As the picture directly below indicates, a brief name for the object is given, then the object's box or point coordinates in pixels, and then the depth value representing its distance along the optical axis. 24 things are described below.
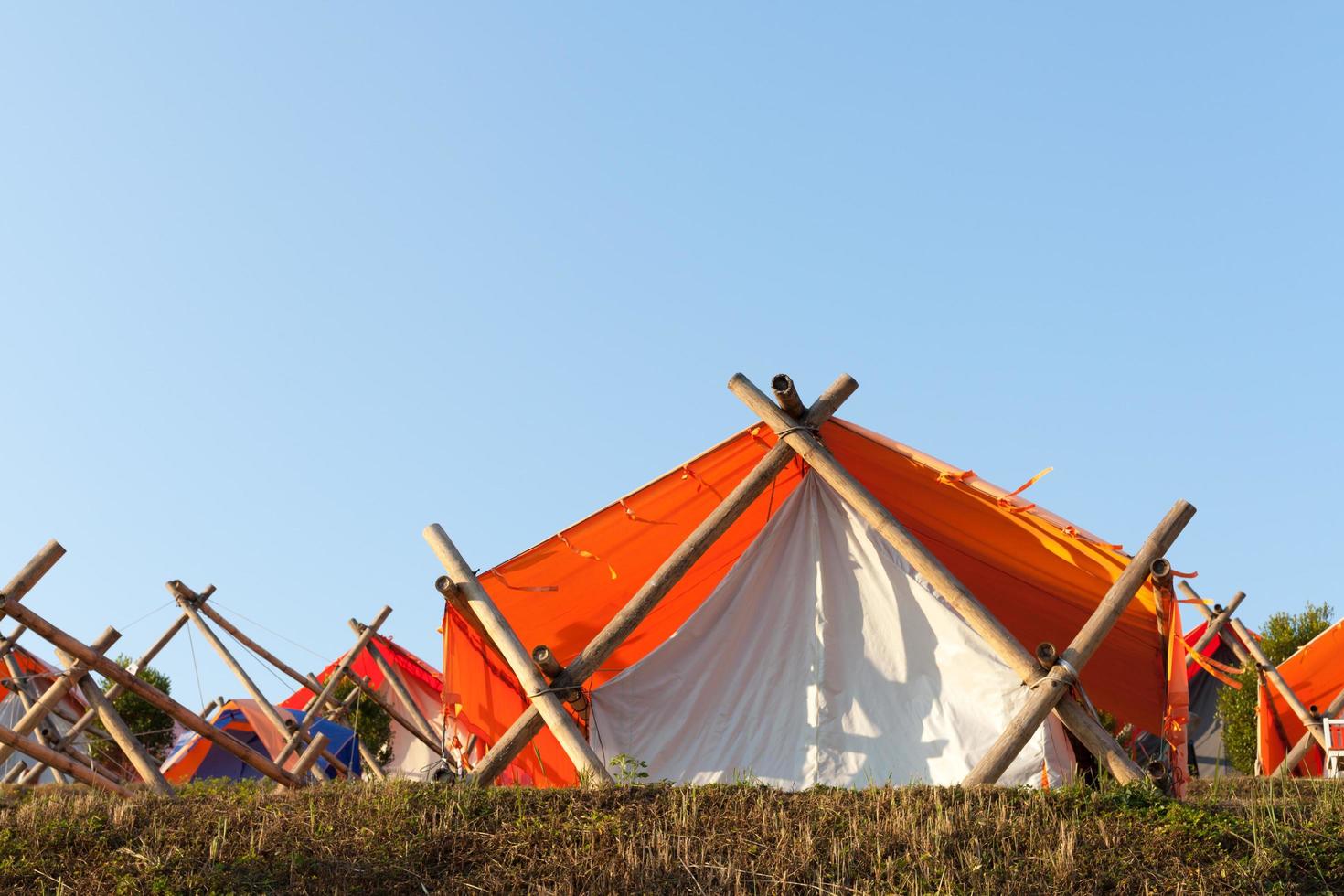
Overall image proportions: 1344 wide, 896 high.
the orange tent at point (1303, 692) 15.44
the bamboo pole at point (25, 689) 12.34
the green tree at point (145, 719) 23.45
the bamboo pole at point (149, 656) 14.48
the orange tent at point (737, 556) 9.41
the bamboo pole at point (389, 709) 17.13
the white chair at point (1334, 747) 13.23
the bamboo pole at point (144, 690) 10.02
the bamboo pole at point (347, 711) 16.02
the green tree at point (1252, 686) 18.00
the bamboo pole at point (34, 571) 10.02
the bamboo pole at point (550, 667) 8.59
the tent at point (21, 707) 18.98
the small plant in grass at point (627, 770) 8.00
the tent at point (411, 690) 20.73
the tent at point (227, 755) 17.84
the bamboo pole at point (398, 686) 18.52
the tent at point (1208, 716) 19.77
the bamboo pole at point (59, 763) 10.14
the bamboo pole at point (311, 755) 13.32
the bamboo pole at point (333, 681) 15.95
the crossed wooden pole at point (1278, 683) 14.81
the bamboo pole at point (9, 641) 12.90
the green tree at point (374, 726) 22.20
